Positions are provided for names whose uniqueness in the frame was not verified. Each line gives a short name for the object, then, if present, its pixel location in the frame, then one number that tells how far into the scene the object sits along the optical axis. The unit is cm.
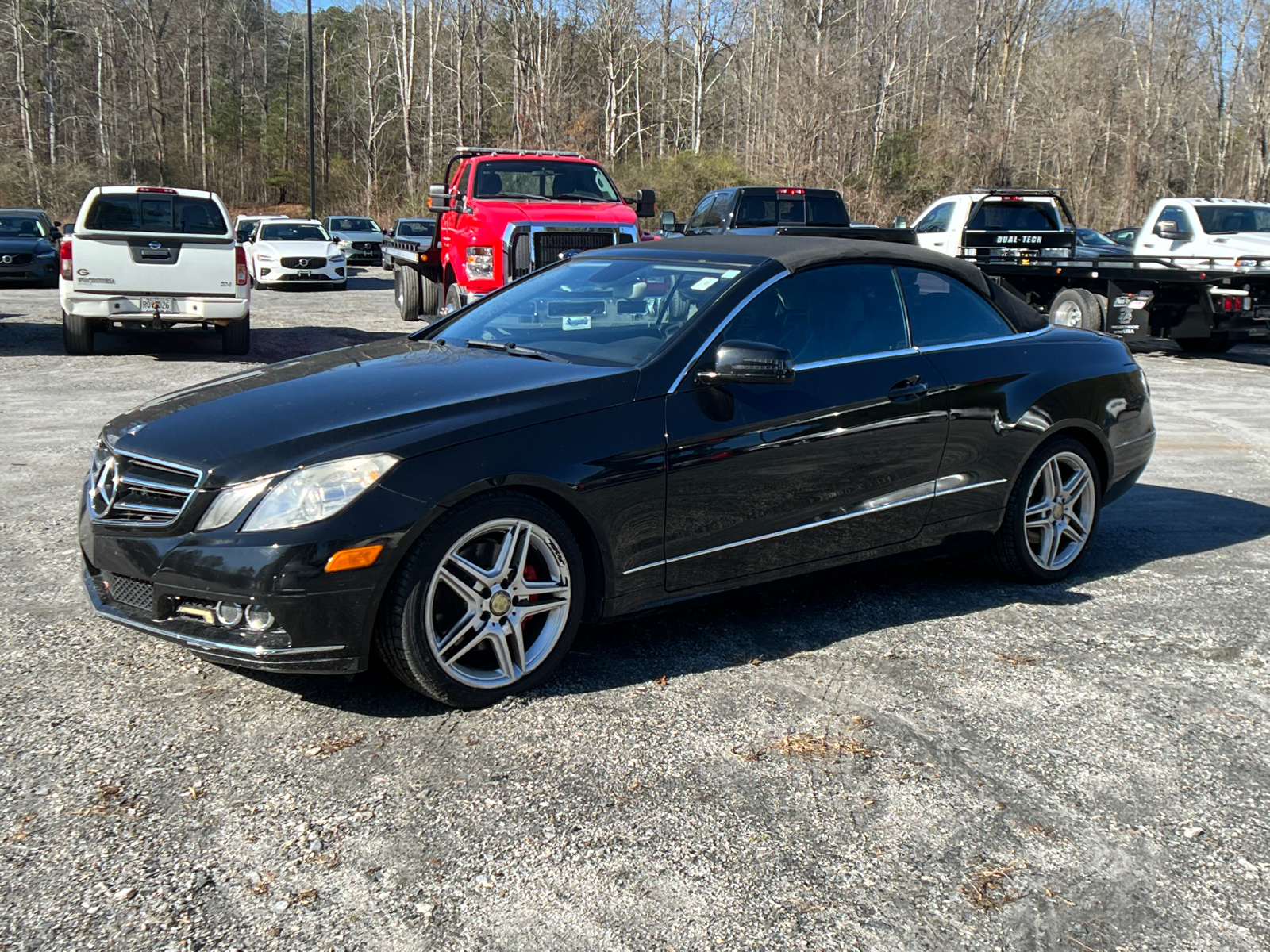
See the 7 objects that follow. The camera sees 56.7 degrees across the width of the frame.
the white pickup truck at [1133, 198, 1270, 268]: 1675
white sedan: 2550
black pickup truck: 1825
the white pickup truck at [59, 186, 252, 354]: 1303
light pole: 4532
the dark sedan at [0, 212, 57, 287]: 2445
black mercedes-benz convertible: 361
